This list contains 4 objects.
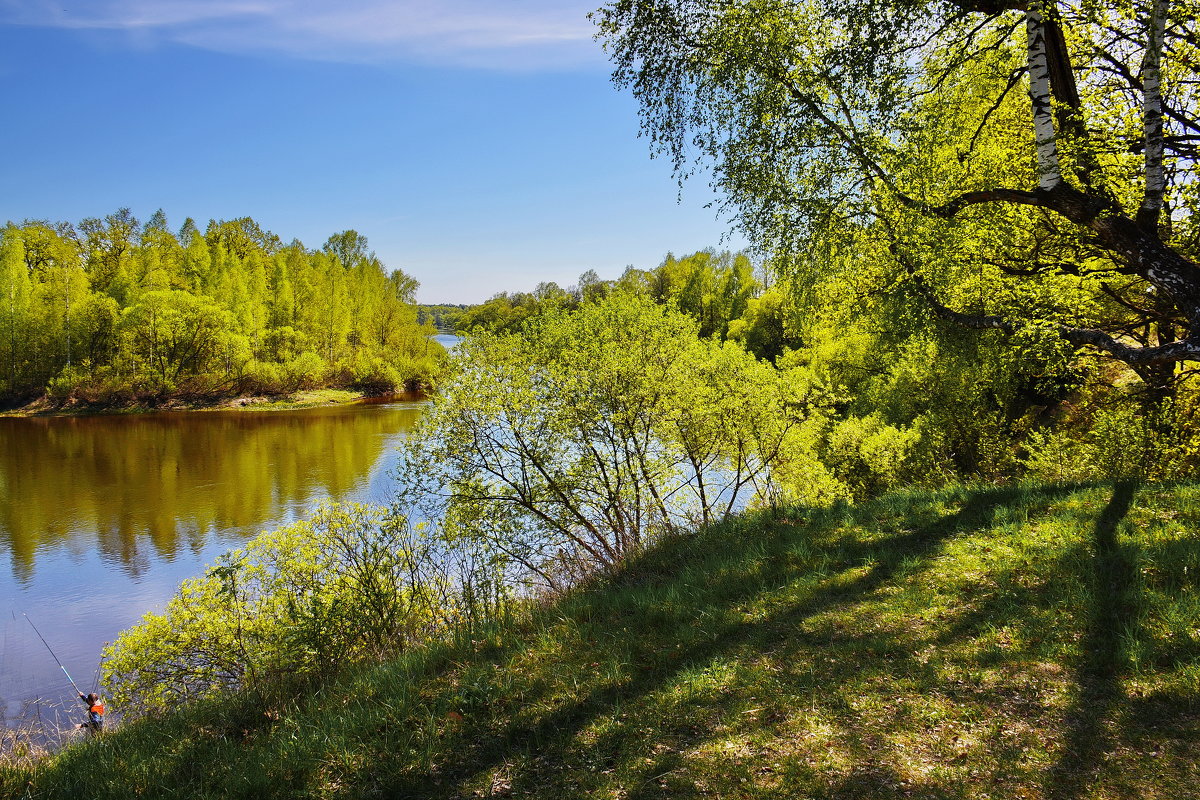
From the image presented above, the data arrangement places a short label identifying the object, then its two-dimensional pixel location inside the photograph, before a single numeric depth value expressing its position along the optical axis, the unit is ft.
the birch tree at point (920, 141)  28.25
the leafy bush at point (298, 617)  28.30
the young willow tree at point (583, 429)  54.49
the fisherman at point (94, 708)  36.68
